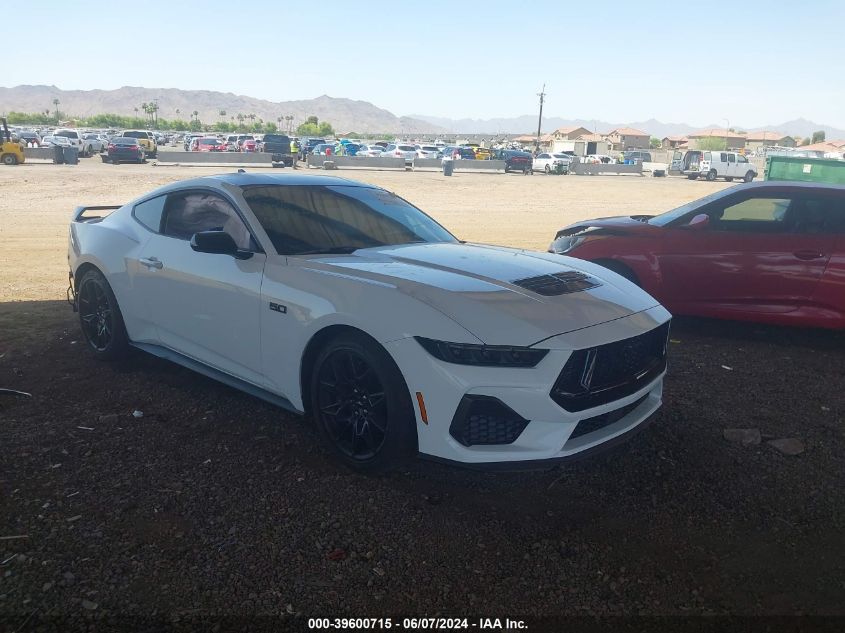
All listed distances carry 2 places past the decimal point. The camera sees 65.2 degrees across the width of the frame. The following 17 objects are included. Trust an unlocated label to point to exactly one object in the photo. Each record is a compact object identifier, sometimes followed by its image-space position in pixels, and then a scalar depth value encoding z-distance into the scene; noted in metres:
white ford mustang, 3.11
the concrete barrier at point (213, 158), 36.84
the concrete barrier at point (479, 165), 42.19
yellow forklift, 31.30
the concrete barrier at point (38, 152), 35.94
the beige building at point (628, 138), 151.88
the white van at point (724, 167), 44.88
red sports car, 5.92
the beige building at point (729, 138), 127.85
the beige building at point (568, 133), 153.99
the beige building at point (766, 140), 144.84
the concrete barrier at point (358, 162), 36.16
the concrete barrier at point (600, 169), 46.50
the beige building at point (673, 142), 145.46
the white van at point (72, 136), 43.87
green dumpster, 20.16
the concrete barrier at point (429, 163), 40.44
